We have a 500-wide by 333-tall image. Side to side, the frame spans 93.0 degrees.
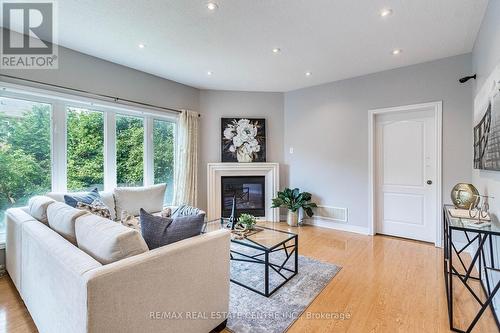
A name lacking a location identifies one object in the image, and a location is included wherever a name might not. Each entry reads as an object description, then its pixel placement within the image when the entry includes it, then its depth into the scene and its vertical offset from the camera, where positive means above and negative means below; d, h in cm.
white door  340 -14
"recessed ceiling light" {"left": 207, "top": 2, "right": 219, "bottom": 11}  207 +142
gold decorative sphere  212 -29
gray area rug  175 -115
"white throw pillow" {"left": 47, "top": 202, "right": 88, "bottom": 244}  156 -37
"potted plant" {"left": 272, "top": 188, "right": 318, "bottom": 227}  422 -67
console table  164 -86
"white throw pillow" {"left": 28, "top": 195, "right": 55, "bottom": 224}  196 -35
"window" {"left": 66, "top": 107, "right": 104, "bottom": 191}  307 +24
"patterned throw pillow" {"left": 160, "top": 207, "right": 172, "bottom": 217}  219 -44
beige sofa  105 -63
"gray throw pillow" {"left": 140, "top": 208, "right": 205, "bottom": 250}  150 -40
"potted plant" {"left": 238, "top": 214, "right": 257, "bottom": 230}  265 -63
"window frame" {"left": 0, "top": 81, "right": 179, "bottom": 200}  271 +61
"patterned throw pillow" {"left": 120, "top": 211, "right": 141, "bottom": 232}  205 -49
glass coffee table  220 -112
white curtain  412 +7
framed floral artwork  457 +52
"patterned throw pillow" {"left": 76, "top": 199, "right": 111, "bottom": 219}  232 -42
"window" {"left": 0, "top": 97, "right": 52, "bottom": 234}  256 +18
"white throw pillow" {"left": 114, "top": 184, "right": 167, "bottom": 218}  314 -44
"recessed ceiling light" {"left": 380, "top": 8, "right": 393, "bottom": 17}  217 +142
